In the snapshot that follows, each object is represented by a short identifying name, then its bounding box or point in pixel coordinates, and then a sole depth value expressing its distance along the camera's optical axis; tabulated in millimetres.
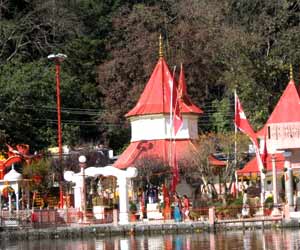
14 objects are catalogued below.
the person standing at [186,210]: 50500
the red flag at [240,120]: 54066
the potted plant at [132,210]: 52719
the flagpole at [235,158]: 56059
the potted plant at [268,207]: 49781
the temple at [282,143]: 56500
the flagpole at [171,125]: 59141
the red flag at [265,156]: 54284
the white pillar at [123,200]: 51806
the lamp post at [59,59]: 56619
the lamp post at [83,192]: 53031
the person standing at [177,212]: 49812
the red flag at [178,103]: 57403
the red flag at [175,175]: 53938
